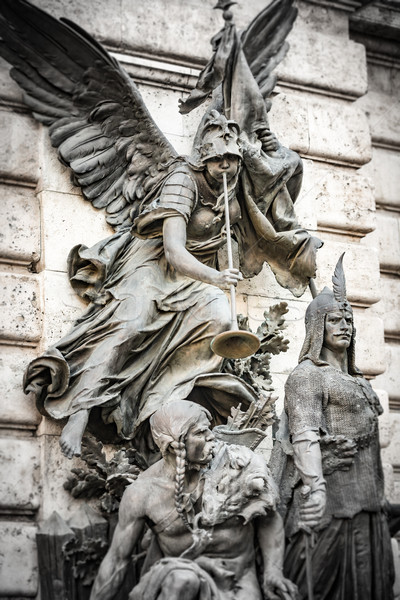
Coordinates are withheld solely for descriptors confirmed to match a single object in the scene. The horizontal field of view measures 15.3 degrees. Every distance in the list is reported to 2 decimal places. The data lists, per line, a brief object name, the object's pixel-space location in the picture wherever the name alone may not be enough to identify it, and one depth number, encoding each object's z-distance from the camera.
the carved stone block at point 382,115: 11.03
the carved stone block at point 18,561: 8.11
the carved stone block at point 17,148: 8.98
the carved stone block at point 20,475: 8.29
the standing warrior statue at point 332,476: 7.80
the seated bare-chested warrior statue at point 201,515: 7.39
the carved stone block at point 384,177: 10.88
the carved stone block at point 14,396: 8.47
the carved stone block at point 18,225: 8.84
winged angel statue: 8.34
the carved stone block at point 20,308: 8.63
